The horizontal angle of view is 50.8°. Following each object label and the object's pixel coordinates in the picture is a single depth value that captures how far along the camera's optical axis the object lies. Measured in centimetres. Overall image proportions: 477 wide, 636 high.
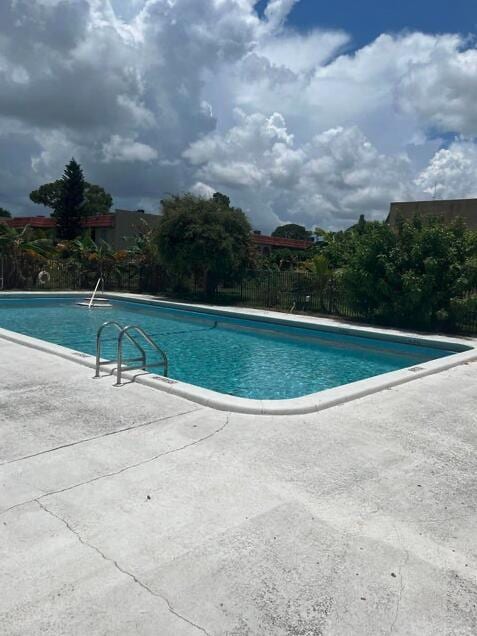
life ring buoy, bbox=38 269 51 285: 2469
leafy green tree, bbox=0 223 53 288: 2342
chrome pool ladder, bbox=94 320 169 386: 687
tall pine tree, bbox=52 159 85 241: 4806
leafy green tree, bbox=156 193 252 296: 2084
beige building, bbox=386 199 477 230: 2661
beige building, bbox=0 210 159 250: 4244
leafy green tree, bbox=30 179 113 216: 6950
